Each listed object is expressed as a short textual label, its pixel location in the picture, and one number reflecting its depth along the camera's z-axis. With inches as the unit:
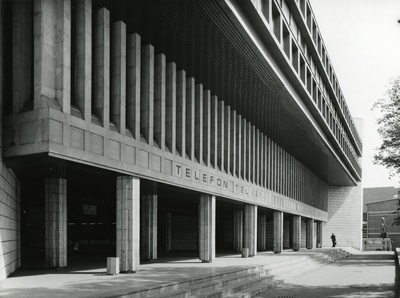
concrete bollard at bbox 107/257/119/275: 697.6
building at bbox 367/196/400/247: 3223.4
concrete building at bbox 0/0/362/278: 597.6
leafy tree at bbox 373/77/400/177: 1290.6
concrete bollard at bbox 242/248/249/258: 1207.8
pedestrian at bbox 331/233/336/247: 2339.9
